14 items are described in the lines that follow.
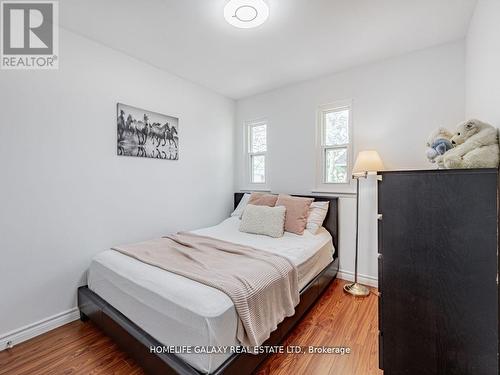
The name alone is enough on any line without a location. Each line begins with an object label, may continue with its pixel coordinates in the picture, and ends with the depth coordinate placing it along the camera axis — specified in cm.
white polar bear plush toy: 120
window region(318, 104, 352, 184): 291
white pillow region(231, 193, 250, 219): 341
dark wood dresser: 101
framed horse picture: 248
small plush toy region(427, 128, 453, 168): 155
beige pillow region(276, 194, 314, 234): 264
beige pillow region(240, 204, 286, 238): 260
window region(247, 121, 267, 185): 368
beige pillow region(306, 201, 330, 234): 272
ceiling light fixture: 174
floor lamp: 239
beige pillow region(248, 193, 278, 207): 303
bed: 123
